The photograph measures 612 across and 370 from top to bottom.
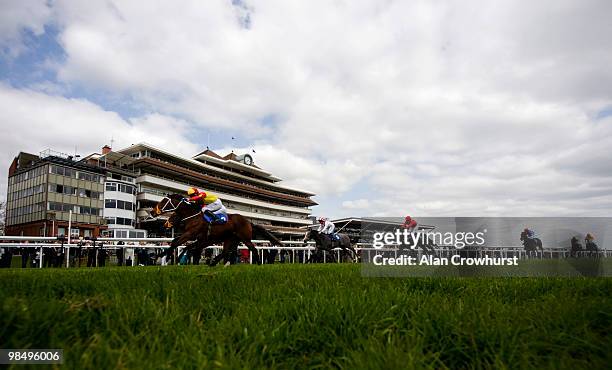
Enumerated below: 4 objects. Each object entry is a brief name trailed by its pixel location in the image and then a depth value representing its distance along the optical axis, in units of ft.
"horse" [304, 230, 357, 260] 61.87
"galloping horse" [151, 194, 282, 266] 37.09
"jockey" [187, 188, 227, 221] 38.37
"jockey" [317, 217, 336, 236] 64.90
